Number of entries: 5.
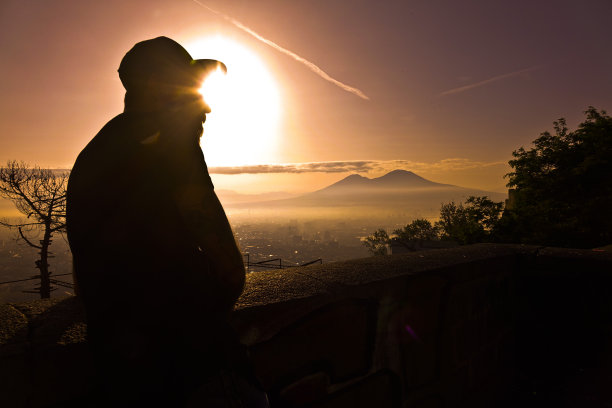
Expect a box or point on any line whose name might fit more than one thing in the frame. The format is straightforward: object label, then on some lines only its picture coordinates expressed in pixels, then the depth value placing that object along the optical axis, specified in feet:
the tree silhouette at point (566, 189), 73.10
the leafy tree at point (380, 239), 190.15
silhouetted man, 3.08
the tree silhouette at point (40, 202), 71.72
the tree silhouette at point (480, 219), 89.86
